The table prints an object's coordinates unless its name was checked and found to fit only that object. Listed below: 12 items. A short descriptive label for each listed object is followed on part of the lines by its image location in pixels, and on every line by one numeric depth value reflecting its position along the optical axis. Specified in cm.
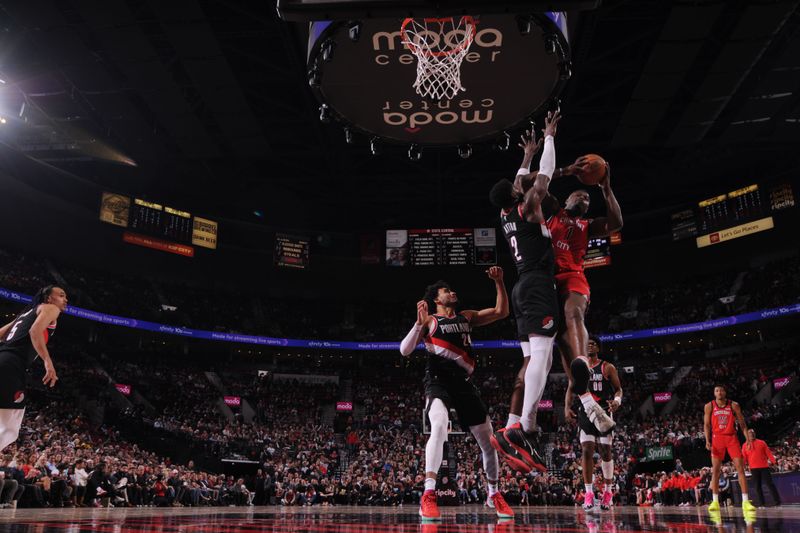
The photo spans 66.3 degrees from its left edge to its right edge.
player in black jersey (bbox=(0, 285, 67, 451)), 538
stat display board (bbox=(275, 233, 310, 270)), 2942
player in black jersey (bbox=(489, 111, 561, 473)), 493
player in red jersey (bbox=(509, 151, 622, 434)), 488
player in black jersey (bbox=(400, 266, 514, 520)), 611
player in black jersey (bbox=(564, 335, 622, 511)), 766
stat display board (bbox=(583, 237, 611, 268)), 2778
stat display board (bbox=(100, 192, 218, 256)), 2572
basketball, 520
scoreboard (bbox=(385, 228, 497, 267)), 2644
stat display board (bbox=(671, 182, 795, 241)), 2464
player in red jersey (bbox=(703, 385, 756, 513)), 932
